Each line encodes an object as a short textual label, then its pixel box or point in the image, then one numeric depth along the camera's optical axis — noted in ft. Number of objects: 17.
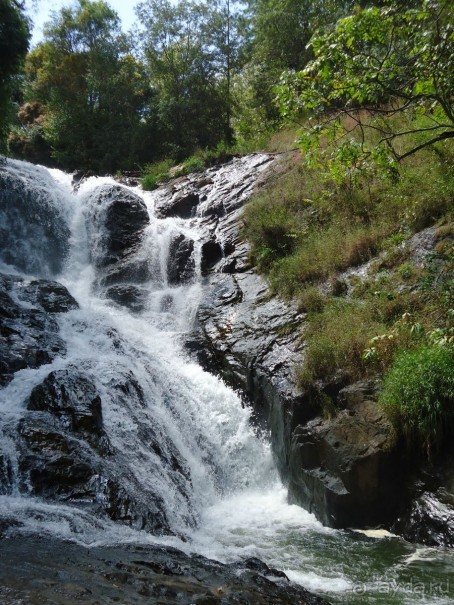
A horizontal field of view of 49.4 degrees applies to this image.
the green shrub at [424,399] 20.48
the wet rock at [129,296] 42.33
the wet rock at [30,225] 48.14
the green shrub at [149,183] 61.21
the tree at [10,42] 28.84
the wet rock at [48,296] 35.13
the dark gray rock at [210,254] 43.73
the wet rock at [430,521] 18.69
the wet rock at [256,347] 26.48
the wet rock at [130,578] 10.38
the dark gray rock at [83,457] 18.26
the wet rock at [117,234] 46.85
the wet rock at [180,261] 44.78
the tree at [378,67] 20.20
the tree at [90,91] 76.48
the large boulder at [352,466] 20.99
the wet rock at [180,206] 53.16
